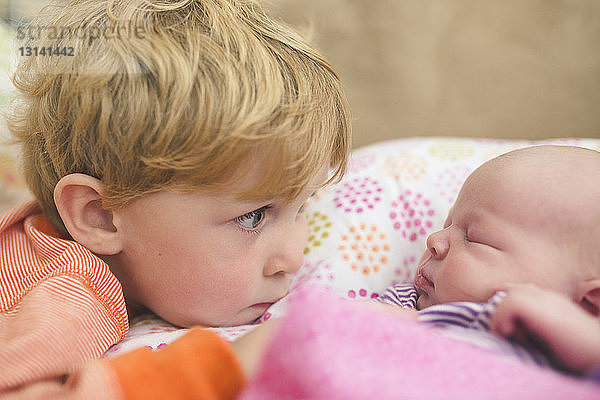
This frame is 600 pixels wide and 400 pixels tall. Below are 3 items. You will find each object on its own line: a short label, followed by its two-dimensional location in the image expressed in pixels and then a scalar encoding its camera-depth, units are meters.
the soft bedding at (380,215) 0.90
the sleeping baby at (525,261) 0.74
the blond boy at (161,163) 0.81
